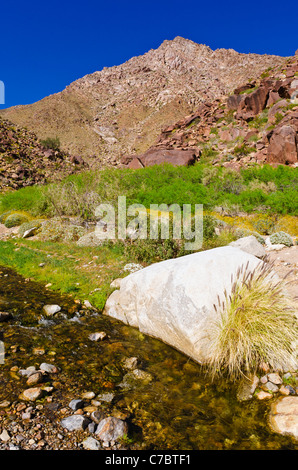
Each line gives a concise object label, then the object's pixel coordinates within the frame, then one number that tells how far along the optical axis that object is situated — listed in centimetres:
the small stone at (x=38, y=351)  391
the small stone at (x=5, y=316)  493
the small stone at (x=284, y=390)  319
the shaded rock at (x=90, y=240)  1017
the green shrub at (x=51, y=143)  4201
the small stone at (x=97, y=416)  273
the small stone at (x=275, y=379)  336
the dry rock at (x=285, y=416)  270
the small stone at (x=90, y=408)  286
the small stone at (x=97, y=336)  457
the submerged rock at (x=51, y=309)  537
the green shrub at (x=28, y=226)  1323
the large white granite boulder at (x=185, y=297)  395
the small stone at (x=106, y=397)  311
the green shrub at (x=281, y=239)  970
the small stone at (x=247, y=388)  325
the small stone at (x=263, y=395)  319
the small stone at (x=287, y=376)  342
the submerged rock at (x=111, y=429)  254
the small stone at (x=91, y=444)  240
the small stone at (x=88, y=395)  309
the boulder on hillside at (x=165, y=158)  2739
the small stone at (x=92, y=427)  258
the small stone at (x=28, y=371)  334
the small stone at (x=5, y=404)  275
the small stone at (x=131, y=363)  387
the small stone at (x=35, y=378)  320
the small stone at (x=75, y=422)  259
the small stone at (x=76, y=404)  287
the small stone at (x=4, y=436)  234
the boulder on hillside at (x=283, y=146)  2192
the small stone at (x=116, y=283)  648
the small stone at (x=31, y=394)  292
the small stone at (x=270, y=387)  326
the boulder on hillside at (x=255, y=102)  3216
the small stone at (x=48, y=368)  349
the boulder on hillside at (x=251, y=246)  815
